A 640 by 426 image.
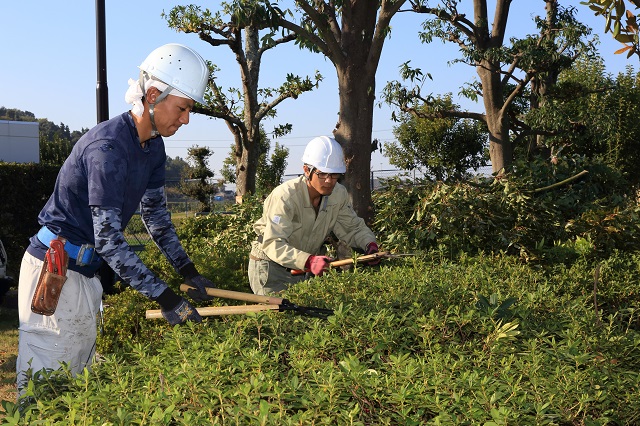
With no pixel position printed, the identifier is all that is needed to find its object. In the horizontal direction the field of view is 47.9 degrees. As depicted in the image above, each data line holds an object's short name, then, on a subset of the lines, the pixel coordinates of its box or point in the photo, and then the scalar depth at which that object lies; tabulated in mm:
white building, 37906
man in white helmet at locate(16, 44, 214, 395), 3965
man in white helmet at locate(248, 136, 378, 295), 6113
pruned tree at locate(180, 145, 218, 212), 39969
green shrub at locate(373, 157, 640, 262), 8891
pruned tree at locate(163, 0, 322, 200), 19125
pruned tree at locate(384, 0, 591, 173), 18312
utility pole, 12039
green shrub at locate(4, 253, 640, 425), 2637
